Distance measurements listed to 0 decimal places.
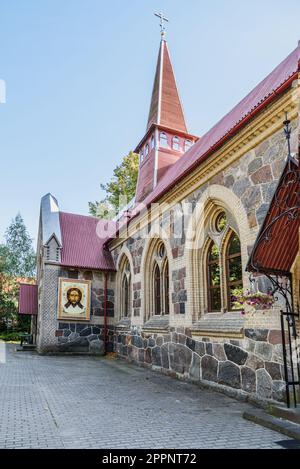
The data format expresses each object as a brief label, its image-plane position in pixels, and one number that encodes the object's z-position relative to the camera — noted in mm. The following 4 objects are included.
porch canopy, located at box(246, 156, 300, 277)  5024
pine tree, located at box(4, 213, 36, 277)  29109
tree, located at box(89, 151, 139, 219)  26516
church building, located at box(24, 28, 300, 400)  6227
